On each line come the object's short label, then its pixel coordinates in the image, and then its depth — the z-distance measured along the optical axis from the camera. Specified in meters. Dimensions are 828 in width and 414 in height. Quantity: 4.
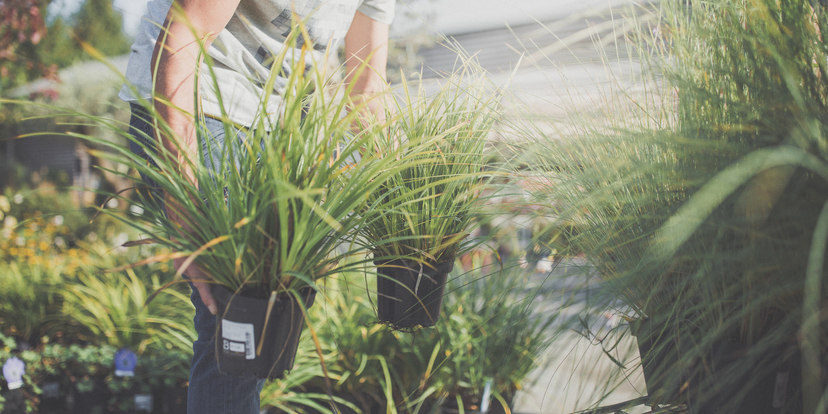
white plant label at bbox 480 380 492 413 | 1.74
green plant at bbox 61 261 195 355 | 2.22
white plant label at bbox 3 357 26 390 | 1.88
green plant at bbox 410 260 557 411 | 1.78
